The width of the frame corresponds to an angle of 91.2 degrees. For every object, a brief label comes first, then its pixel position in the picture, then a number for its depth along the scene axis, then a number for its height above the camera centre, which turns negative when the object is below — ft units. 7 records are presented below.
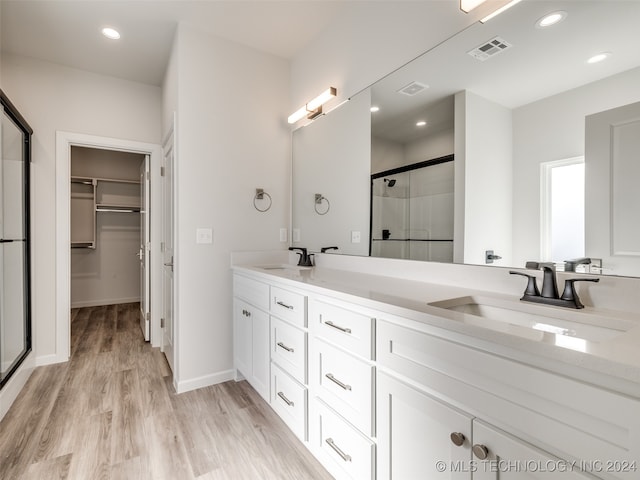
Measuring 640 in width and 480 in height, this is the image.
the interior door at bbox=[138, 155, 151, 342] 10.78 -0.29
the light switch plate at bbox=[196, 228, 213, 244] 7.66 +0.09
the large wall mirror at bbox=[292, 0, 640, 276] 3.42 +1.36
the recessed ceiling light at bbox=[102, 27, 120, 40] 7.69 +5.13
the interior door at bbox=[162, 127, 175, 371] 8.70 -0.40
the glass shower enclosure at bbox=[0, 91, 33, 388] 7.09 -0.07
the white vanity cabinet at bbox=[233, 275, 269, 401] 6.43 -2.08
